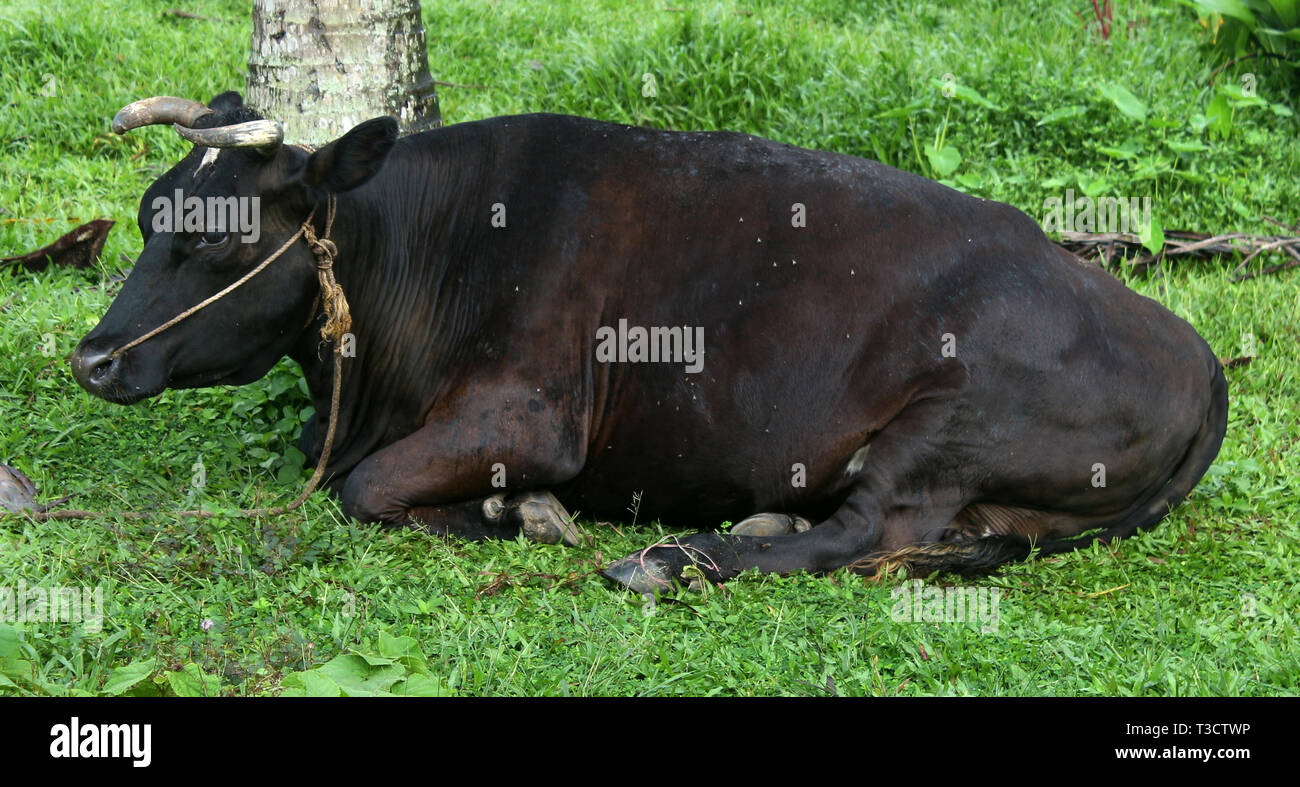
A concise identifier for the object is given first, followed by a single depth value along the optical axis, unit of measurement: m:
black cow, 4.72
